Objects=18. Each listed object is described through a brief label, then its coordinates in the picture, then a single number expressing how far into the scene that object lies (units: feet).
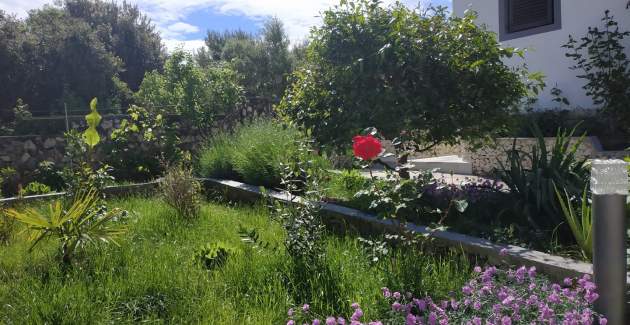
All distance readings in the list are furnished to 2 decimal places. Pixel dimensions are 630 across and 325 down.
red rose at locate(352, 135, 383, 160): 10.43
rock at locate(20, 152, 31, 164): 28.27
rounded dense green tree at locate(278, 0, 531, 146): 15.42
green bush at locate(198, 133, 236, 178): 25.26
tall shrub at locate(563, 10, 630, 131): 23.71
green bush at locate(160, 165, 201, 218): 17.19
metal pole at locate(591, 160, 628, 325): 7.11
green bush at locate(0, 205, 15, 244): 14.95
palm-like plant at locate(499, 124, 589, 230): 12.64
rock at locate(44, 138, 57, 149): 29.14
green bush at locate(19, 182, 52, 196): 23.99
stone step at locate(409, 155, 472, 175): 25.73
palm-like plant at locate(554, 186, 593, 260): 10.16
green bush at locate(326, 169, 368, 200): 18.65
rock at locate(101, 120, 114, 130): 30.81
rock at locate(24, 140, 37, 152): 28.43
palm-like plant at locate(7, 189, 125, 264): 11.66
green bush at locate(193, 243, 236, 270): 11.88
